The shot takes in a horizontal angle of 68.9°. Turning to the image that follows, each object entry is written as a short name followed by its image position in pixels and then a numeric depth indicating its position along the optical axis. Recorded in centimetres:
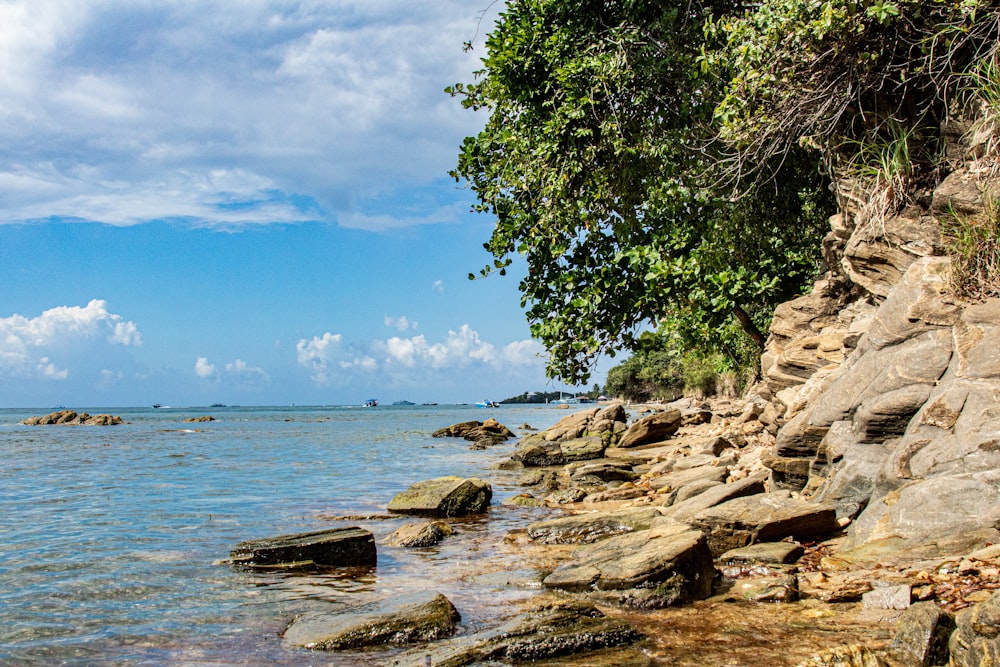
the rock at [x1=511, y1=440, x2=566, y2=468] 2531
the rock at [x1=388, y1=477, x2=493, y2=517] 1469
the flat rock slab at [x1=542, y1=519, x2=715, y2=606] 726
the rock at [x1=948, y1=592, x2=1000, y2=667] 429
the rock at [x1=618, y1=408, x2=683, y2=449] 2850
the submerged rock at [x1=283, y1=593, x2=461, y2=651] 673
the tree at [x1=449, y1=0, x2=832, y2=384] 1269
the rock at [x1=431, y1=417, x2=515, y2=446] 4487
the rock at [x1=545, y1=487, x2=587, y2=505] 1565
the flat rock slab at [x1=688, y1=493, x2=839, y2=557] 821
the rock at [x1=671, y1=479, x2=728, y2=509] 1229
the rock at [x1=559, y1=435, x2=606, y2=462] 2553
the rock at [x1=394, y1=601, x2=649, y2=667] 590
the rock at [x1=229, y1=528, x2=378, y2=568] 1038
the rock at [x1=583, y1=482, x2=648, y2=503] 1519
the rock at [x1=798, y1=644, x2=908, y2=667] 489
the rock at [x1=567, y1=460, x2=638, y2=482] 1817
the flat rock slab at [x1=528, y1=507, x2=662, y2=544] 1093
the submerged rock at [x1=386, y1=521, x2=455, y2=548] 1160
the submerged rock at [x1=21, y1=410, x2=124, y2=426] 8488
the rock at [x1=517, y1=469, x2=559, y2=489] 1875
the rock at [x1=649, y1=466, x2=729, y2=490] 1377
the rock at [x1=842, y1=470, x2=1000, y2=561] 620
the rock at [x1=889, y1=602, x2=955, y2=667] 482
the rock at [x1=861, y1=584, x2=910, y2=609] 588
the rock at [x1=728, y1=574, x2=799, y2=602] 677
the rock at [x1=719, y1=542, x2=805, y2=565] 781
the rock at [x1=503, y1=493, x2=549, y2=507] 1572
